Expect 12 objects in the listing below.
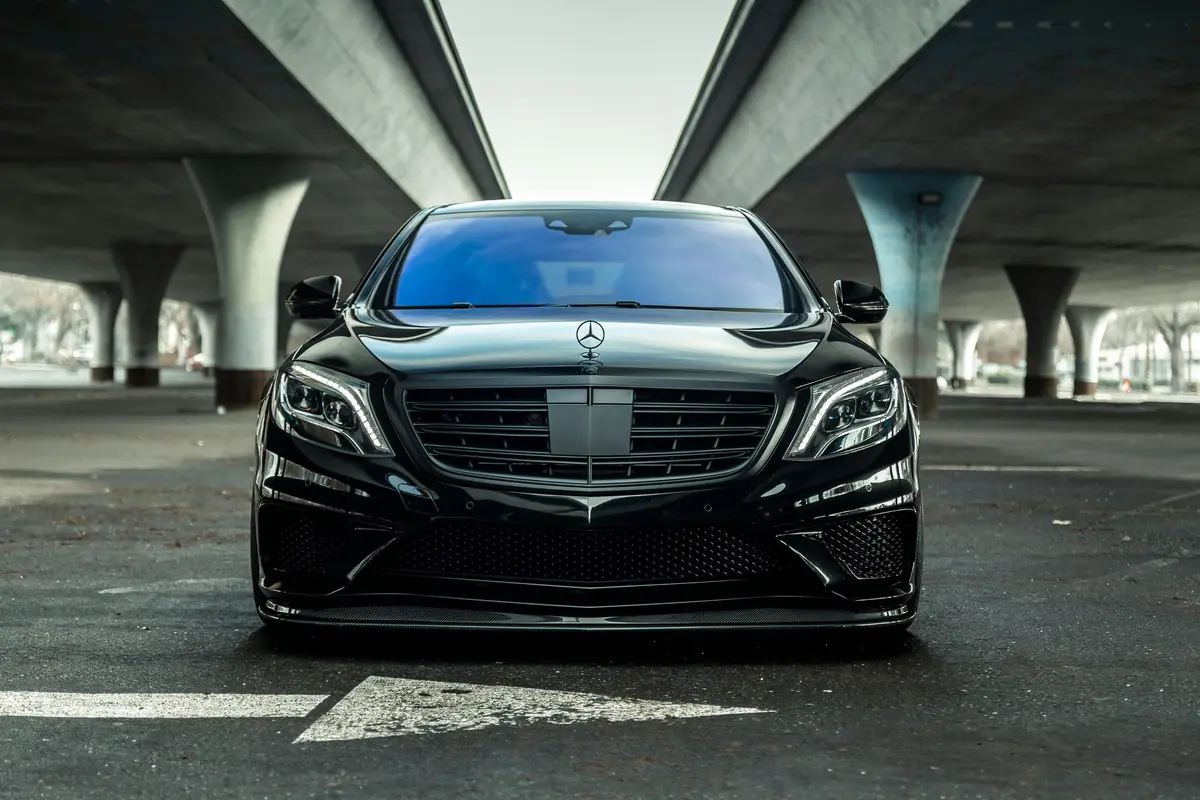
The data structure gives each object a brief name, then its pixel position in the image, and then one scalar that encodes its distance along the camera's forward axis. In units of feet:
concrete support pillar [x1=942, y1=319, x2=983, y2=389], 357.82
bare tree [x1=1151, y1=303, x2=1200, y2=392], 305.43
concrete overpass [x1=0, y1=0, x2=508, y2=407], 65.98
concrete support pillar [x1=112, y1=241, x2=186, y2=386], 177.78
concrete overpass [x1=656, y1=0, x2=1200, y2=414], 63.46
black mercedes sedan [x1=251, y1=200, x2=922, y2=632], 16.16
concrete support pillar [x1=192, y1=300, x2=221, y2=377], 322.34
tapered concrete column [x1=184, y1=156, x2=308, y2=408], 96.94
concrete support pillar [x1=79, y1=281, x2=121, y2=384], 237.25
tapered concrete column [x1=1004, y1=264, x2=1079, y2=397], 188.24
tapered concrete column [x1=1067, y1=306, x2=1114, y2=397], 267.18
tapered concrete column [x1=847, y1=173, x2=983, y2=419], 99.71
